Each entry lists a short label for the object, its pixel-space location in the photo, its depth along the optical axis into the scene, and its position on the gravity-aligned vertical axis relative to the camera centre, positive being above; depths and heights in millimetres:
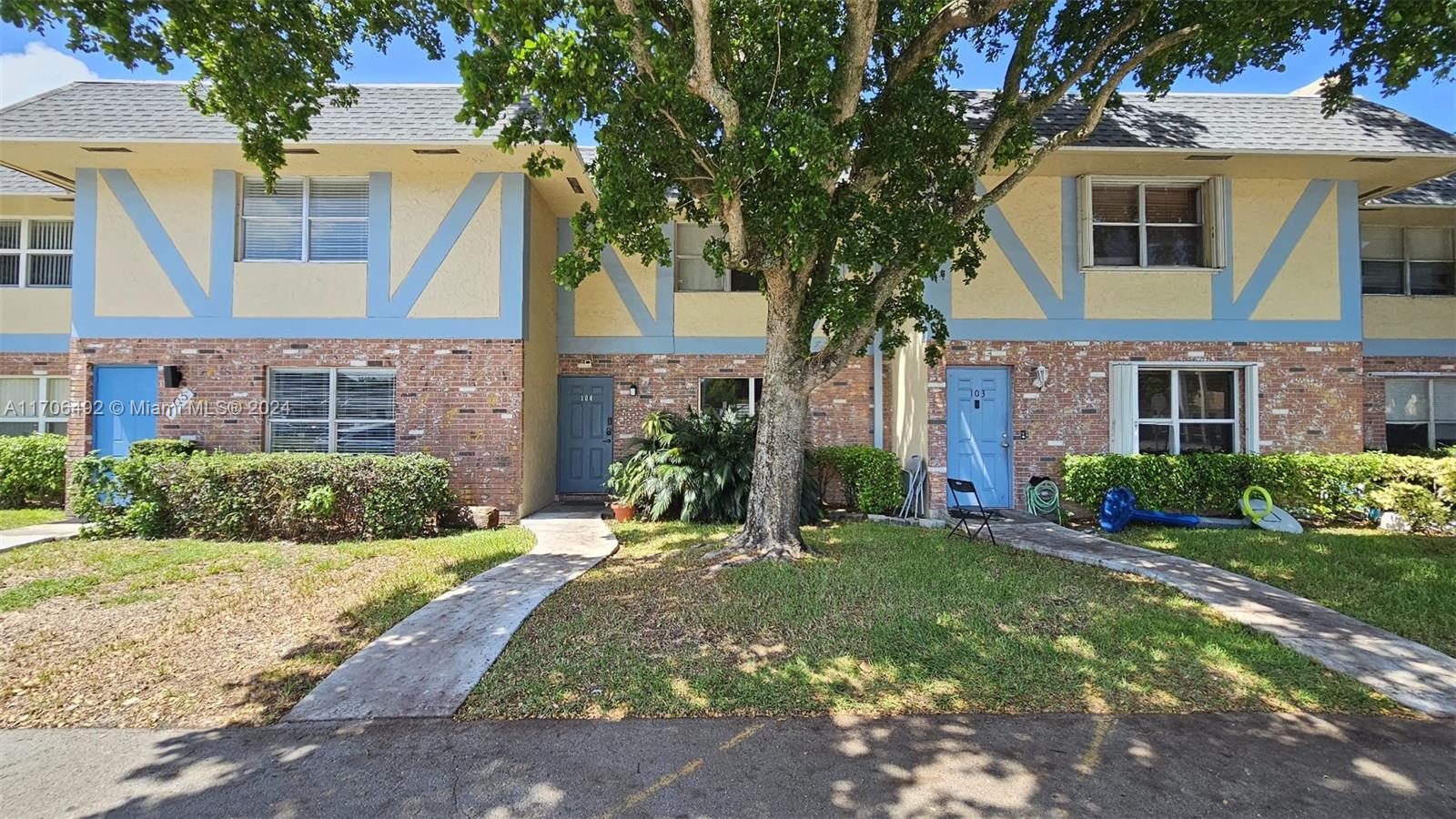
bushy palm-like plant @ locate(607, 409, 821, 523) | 9320 -729
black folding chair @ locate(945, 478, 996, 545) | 7809 -1172
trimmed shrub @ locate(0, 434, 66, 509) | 10102 -800
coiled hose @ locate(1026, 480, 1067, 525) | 9344 -1100
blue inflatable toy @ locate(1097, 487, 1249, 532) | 8742 -1269
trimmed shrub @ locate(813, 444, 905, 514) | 9859 -867
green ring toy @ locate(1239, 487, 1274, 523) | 8727 -1141
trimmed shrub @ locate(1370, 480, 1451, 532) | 8453 -1061
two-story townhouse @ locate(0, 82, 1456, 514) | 9438 +1911
